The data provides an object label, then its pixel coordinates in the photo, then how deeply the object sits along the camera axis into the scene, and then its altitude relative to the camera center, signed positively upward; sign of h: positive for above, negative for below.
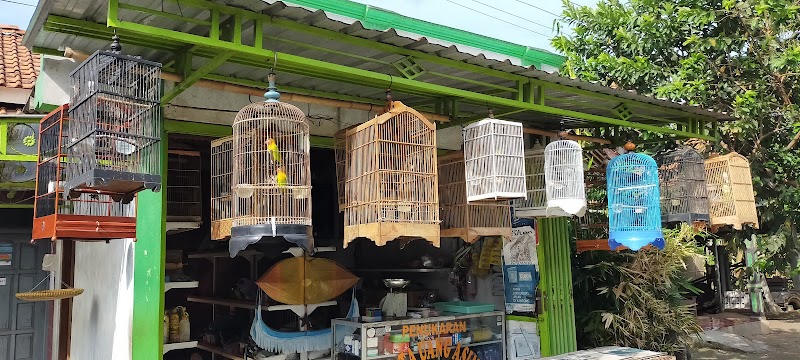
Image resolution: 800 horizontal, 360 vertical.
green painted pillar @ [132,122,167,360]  4.66 -0.20
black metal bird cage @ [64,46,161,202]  3.27 +0.70
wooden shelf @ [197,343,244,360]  6.92 -1.16
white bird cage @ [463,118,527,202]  4.46 +0.62
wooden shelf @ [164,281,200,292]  5.59 -0.32
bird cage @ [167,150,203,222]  6.22 +0.65
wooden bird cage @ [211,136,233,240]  4.59 +0.48
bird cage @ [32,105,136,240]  3.98 +0.33
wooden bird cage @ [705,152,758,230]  6.08 +0.47
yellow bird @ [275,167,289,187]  3.91 +0.44
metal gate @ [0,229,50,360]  8.18 -0.70
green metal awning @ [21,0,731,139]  3.62 +1.37
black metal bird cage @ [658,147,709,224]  5.82 +0.52
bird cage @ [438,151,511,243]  5.12 +0.28
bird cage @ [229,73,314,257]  3.86 +0.52
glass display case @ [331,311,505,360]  6.23 -0.98
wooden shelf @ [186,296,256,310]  6.99 -0.63
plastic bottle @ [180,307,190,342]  5.75 -0.71
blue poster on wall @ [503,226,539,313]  7.11 -0.31
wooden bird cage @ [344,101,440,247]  4.04 +0.45
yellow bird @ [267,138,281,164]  3.86 +0.62
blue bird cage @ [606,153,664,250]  5.36 +0.35
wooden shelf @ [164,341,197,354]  5.52 -0.85
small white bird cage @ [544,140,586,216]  5.07 +0.56
